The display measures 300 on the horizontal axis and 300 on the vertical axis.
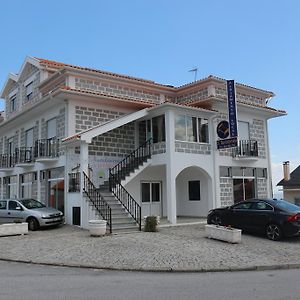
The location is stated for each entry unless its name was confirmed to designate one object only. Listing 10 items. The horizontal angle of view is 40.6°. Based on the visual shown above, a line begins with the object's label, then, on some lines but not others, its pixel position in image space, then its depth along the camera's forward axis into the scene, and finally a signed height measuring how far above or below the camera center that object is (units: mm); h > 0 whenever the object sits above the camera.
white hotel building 19312 +2713
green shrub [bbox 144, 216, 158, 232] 16578 -1075
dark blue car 14477 -819
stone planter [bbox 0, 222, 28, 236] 16291 -1151
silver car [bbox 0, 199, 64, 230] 18172 -598
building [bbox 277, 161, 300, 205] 34969 +866
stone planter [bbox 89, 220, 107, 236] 15234 -1095
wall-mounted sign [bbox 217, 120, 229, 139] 21531 +3577
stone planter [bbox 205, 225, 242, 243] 13875 -1306
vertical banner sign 20625 +4486
